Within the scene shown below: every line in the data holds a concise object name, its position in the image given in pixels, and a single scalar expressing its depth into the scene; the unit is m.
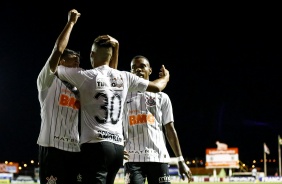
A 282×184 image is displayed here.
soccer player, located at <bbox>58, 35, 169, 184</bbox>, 4.62
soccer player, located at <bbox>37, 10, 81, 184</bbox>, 5.40
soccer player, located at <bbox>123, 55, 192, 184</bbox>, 6.67
